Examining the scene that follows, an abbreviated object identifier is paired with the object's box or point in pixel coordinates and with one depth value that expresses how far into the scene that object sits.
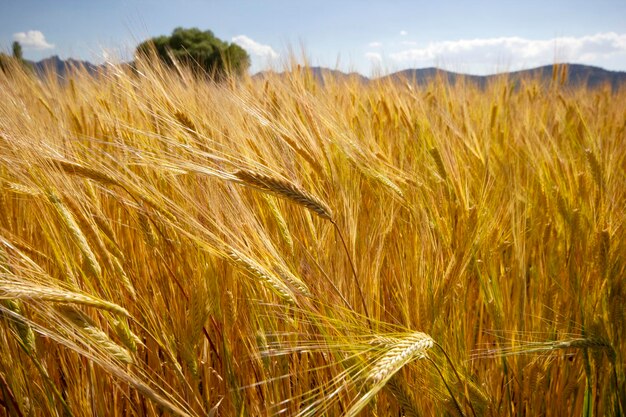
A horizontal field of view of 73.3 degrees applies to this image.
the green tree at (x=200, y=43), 24.81
